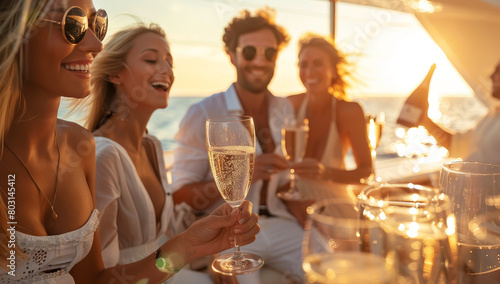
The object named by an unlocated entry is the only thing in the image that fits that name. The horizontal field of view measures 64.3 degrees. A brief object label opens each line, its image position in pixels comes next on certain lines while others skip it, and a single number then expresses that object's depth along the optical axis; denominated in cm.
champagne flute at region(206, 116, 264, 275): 82
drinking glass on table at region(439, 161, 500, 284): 65
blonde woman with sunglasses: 77
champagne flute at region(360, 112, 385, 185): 239
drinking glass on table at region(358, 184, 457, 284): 39
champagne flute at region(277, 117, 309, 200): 163
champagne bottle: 159
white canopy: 464
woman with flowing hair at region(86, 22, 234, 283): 120
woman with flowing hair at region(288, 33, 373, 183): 249
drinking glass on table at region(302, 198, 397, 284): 38
